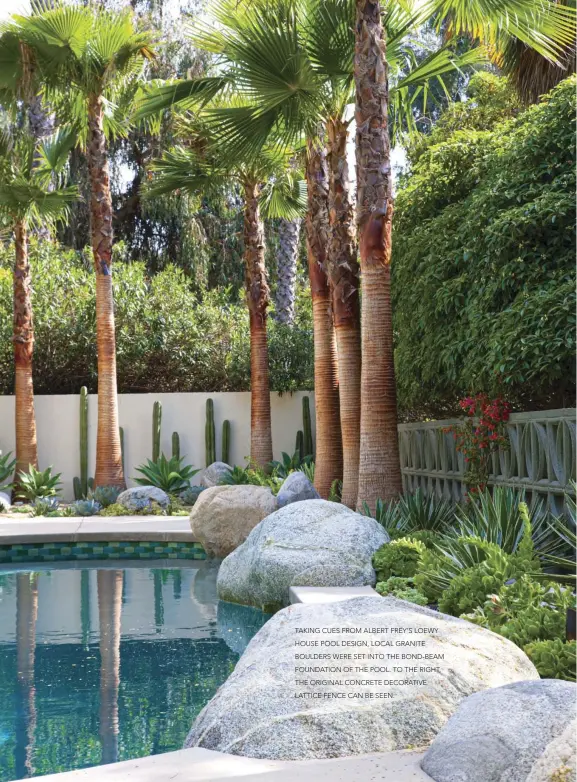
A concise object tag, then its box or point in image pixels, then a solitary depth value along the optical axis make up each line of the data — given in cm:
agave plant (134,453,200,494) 1557
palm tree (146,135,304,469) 1370
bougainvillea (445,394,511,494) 839
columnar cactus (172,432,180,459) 1680
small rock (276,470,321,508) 1060
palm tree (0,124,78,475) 1436
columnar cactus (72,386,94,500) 1652
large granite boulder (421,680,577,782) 313
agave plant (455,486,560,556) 690
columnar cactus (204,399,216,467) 1697
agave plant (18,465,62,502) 1507
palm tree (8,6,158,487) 1273
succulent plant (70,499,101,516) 1387
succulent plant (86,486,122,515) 1438
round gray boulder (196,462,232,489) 1595
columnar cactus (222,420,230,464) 1702
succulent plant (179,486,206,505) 1528
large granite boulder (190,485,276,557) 1052
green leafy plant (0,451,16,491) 1528
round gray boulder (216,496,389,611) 704
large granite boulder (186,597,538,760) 368
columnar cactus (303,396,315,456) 1725
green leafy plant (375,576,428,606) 621
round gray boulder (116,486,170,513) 1409
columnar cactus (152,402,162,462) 1683
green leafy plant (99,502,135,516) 1379
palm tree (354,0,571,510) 885
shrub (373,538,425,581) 680
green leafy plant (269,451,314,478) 1523
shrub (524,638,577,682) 428
